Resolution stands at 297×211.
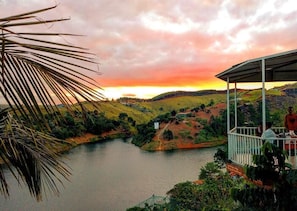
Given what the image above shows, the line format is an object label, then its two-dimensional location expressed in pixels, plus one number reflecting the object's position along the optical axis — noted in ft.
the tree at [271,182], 10.79
